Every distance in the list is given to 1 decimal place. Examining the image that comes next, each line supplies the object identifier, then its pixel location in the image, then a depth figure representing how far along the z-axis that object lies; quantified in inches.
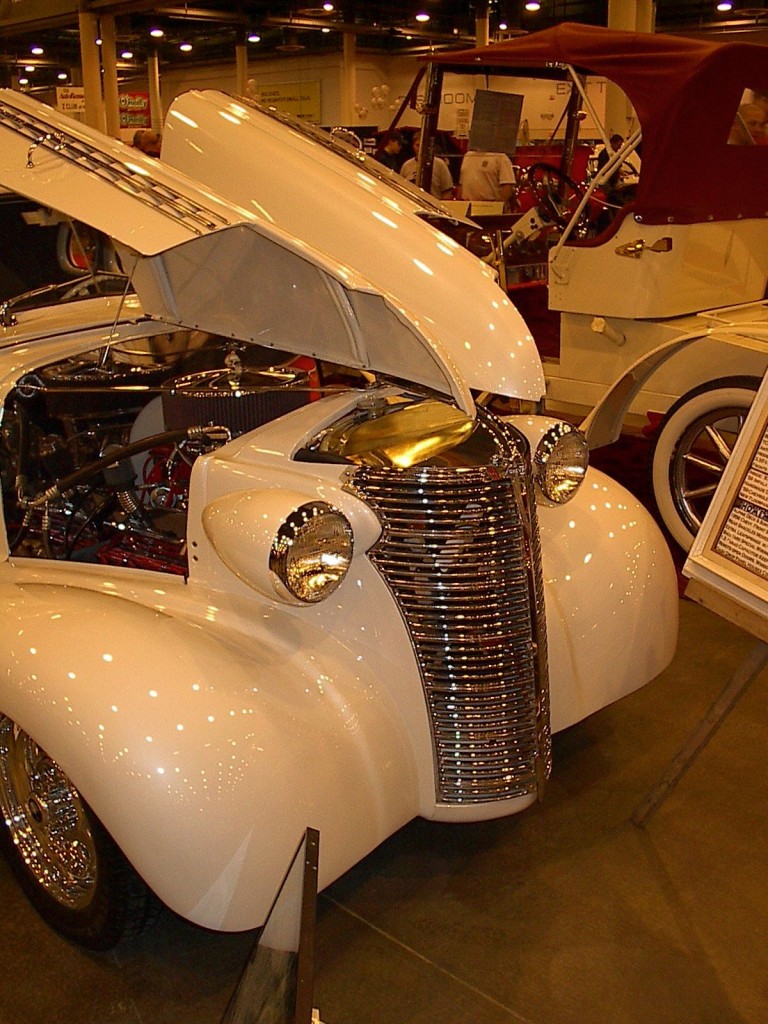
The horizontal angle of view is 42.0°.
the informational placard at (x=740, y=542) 91.7
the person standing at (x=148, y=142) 309.1
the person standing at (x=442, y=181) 319.6
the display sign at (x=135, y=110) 886.4
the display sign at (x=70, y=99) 681.6
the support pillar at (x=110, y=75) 772.0
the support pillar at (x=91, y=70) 752.3
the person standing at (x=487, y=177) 303.7
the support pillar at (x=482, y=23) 693.3
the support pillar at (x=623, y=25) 473.4
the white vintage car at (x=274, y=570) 81.7
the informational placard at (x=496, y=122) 244.7
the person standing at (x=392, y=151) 344.5
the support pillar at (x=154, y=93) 970.1
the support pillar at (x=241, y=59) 890.1
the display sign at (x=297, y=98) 976.9
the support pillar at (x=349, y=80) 875.4
